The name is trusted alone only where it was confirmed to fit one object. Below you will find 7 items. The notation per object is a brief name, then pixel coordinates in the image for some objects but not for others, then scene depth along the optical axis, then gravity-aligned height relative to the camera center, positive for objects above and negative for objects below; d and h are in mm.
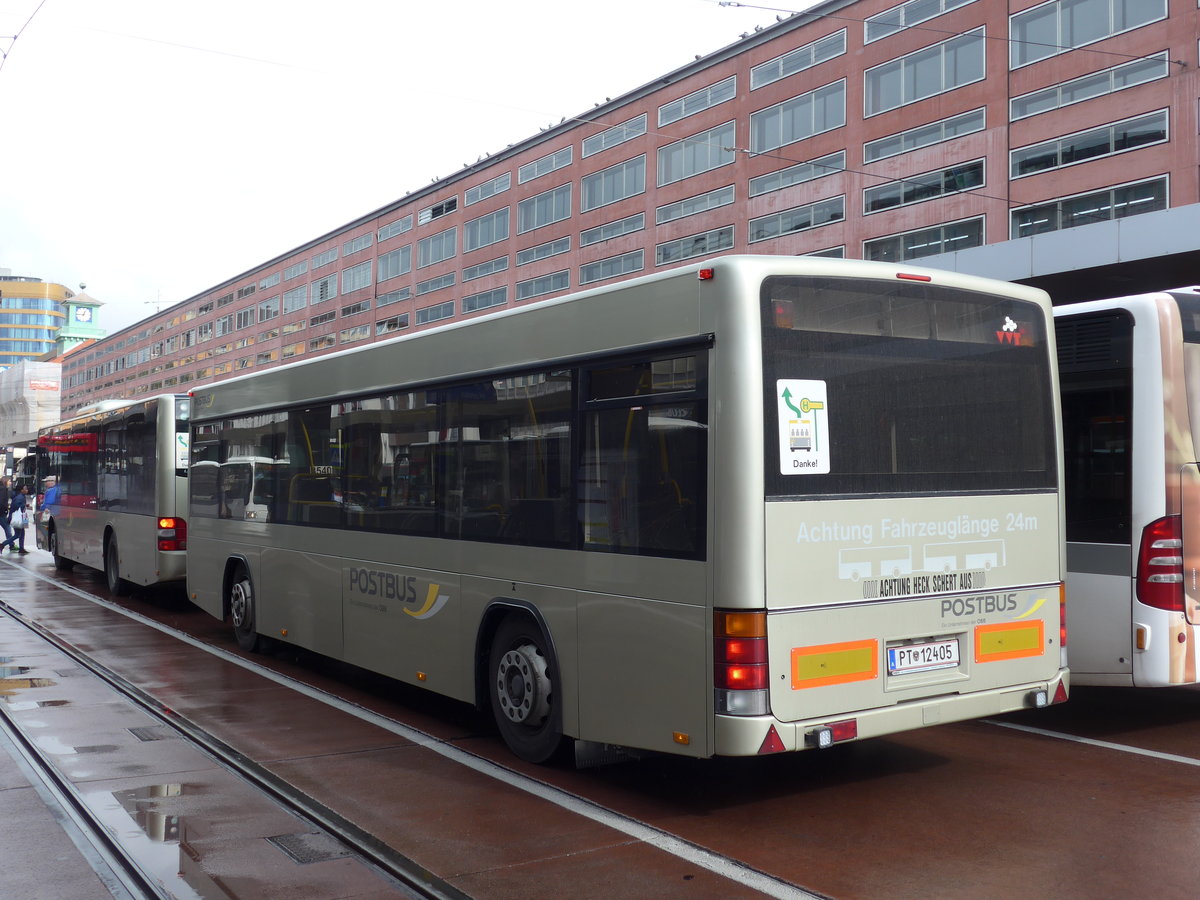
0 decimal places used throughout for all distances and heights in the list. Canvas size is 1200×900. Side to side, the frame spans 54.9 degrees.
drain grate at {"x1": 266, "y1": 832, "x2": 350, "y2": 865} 5180 -1706
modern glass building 197875 +30020
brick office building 37875 +13260
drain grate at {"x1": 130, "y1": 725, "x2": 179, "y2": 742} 7609 -1705
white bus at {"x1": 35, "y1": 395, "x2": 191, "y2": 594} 14672 -145
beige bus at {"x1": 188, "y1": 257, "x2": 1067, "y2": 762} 5367 -185
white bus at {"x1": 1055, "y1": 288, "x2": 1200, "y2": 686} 7102 -115
